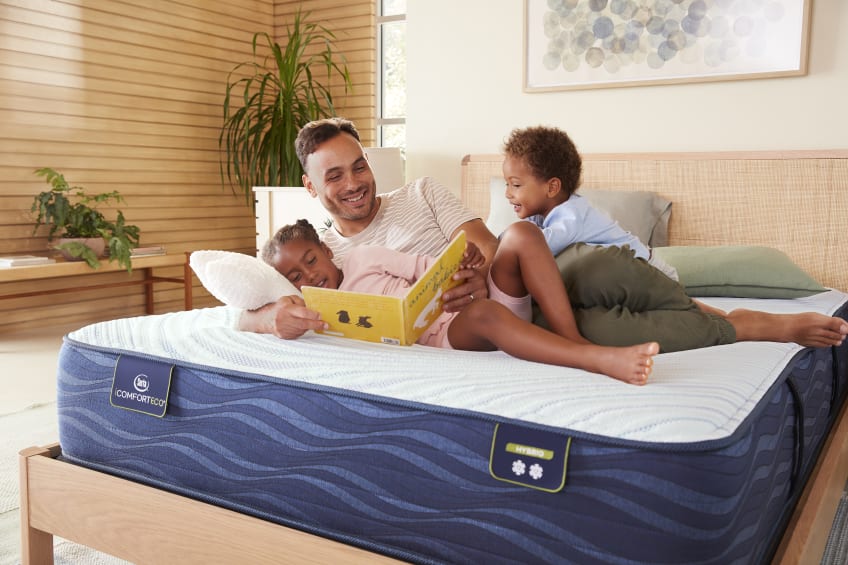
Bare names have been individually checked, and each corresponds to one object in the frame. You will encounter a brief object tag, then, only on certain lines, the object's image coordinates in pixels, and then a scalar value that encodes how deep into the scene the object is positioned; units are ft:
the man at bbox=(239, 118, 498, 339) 6.88
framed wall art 9.87
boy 6.63
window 18.37
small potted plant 14.38
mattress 3.60
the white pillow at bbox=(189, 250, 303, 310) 5.68
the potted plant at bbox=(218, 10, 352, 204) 16.71
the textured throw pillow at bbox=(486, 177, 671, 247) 10.07
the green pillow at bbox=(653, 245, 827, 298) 8.36
